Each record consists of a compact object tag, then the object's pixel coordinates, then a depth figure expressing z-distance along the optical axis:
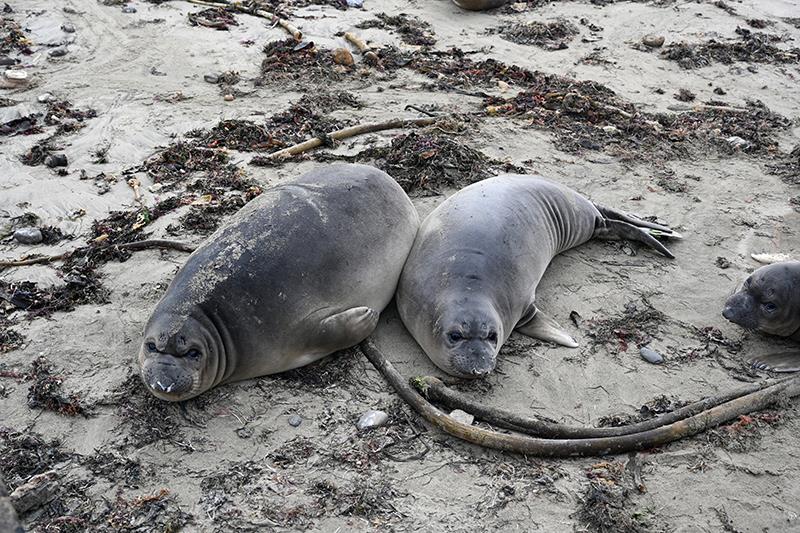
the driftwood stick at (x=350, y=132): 6.62
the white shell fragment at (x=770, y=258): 5.48
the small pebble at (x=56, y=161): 6.42
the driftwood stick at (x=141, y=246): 5.11
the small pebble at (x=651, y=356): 4.50
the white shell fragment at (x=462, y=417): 3.90
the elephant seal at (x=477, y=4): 10.88
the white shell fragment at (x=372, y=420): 3.89
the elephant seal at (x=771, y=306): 4.64
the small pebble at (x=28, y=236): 5.36
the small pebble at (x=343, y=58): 8.69
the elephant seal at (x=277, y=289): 3.89
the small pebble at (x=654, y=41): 9.80
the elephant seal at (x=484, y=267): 4.27
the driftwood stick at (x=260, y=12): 9.67
